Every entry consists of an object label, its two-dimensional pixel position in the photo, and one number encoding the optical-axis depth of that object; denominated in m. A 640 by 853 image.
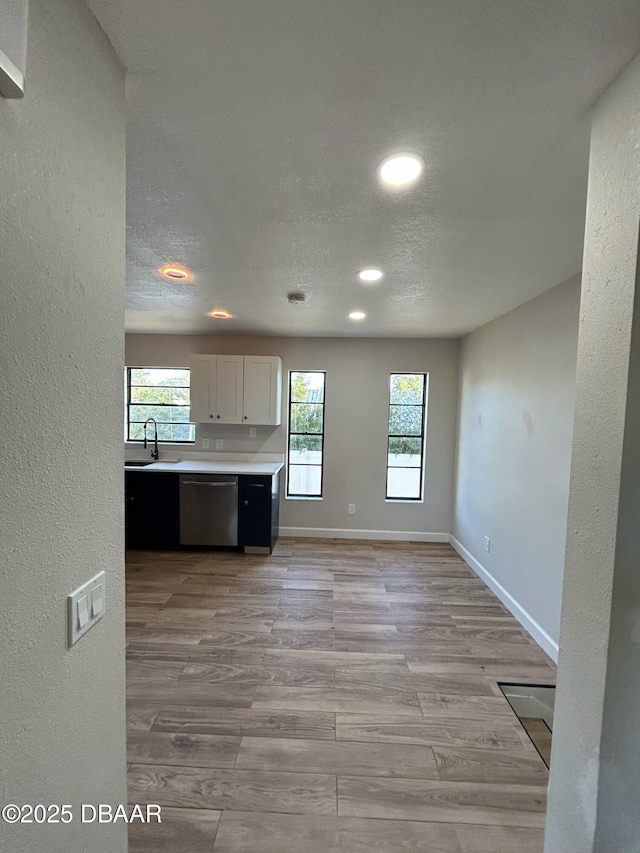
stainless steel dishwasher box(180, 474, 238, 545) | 3.78
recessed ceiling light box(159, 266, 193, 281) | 2.22
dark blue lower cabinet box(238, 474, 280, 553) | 3.78
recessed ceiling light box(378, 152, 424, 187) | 1.18
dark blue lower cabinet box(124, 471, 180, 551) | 3.78
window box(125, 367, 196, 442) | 4.40
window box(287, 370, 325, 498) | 4.43
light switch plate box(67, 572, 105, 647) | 0.77
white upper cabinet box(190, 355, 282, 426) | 4.02
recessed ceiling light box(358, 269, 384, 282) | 2.18
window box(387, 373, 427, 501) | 4.38
